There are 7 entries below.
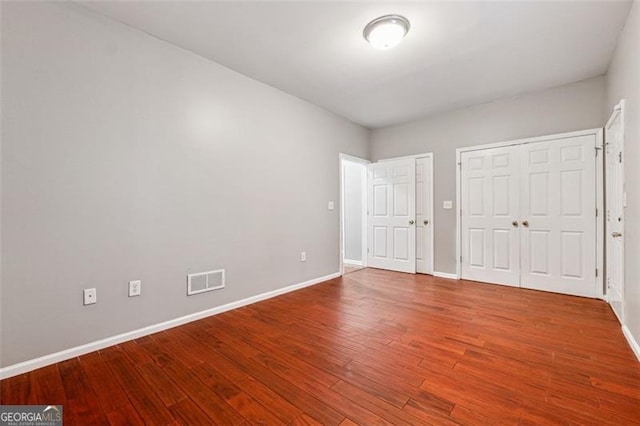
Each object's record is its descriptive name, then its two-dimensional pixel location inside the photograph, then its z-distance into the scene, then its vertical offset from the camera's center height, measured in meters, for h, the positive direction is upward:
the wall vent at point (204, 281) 2.76 -0.73
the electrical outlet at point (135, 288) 2.37 -0.66
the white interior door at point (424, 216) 4.64 -0.08
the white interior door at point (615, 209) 2.56 +0.02
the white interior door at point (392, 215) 4.80 -0.06
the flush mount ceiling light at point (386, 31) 2.25 +1.55
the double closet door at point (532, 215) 3.40 -0.05
